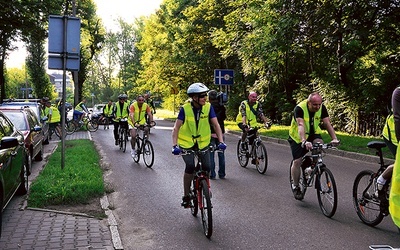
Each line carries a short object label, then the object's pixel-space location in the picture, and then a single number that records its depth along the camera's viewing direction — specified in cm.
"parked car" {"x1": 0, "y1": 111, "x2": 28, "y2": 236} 557
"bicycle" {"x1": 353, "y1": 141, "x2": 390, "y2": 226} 545
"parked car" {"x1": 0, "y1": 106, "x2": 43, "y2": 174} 1026
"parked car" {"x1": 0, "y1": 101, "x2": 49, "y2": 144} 1551
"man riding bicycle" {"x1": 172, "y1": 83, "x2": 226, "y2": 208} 598
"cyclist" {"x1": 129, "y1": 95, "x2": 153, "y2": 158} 1178
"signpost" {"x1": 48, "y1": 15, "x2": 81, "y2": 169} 859
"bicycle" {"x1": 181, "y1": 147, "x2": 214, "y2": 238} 540
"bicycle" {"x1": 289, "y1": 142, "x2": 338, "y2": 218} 618
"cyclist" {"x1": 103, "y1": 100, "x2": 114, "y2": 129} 2308
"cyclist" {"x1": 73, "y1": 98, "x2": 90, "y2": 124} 2498
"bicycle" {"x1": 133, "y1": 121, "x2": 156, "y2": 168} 1127
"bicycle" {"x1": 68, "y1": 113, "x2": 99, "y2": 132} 2529
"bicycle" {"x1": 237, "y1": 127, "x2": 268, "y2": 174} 992
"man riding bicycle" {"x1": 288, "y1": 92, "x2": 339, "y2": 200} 659
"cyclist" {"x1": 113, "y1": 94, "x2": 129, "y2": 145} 1421
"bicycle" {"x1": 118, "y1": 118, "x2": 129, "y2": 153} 1424
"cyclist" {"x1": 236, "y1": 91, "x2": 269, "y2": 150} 1012
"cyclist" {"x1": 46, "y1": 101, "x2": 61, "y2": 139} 1836
